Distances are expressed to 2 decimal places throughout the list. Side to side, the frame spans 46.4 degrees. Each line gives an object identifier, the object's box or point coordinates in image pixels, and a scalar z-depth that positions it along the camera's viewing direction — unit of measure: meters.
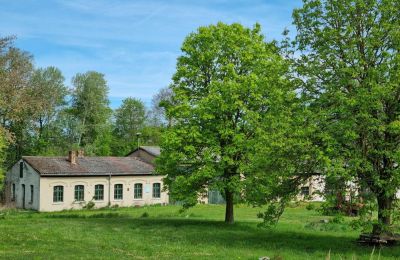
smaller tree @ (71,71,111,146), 72.38
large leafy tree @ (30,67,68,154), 65.00
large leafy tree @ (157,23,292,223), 25.55
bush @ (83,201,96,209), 47.66
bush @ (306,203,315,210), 17.72
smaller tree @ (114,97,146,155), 91.25
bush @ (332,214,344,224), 17.13
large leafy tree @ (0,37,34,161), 29.84
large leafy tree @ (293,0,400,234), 16.39
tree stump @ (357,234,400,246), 18.45
